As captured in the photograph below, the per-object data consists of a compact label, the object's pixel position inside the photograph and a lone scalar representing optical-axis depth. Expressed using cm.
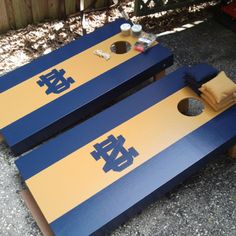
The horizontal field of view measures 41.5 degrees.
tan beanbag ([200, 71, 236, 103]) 227
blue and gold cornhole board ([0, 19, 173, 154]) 241
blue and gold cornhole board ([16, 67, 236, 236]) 201
